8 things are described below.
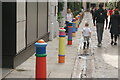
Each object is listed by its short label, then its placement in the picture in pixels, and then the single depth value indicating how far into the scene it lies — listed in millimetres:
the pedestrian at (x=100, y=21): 13406
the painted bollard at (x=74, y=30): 17552
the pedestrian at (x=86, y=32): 12344
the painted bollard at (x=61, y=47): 8984
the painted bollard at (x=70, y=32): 13172
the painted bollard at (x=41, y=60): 5027
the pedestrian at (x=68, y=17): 18578
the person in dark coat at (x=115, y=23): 13664
